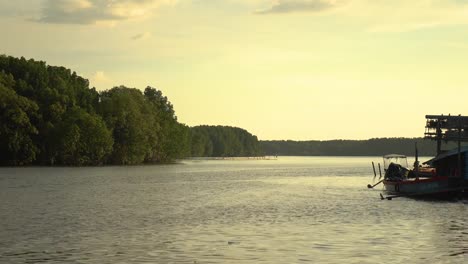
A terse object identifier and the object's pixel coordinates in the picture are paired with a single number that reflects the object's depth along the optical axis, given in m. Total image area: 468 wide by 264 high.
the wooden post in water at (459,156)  66.00
